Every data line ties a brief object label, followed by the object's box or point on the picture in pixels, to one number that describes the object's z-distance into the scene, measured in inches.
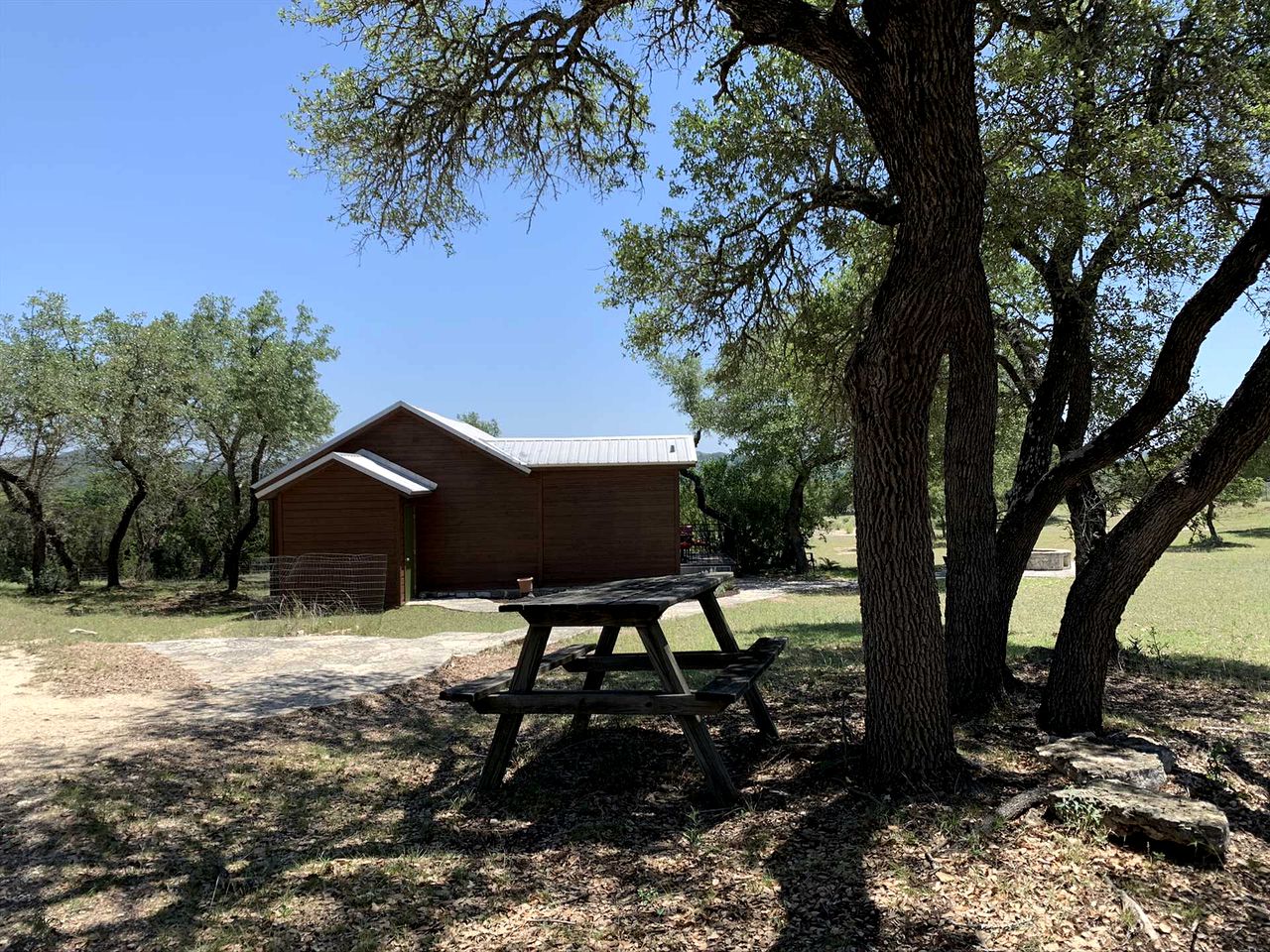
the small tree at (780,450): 994.7
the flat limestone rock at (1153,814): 123.0
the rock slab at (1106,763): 147.5
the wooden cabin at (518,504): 807.1
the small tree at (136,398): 792.3
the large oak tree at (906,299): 151.6
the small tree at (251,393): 909.8
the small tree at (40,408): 785.6
